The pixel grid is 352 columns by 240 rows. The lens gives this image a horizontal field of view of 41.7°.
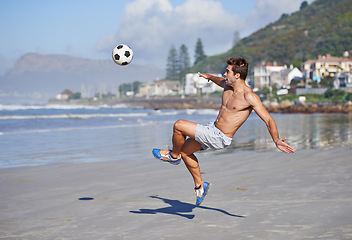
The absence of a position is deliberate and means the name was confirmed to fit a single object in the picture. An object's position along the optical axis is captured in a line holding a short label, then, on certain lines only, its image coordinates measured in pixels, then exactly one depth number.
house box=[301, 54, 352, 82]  112.95
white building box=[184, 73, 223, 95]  160.76
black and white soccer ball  9.23
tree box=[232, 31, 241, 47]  162.61
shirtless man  6.59
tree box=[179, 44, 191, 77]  179.00
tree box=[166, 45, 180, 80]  181.12
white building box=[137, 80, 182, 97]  192.38
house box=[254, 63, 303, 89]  121.25
